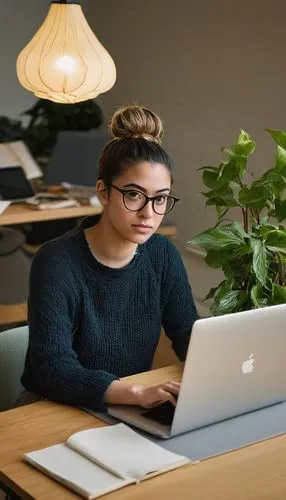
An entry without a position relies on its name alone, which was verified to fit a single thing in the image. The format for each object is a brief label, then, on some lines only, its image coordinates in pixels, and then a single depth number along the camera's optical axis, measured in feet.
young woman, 6.63
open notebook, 5.20
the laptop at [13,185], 13.41
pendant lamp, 8.25
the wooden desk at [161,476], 5.17
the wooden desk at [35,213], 12.74
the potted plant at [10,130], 14.94
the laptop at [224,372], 5.73
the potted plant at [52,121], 15.12
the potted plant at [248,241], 7.40
